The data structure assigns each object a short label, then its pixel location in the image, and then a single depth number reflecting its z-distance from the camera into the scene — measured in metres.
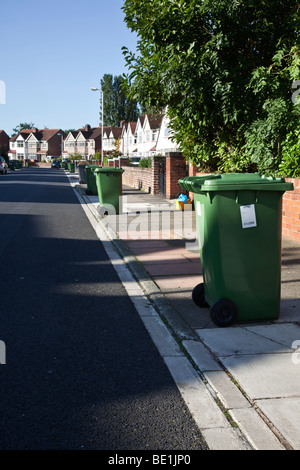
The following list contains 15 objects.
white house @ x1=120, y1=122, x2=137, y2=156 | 79.69
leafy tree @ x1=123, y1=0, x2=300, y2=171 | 8.96
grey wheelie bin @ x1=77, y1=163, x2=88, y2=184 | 29.89
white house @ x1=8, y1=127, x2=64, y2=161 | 131.75
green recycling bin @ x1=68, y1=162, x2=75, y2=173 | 61.01
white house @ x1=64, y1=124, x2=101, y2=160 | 115.62
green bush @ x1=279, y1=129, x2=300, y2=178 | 8.56
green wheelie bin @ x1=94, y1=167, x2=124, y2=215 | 12.61
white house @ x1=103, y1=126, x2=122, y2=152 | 87.84
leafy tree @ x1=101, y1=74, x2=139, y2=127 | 92.62
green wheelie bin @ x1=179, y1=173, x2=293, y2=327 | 4.20
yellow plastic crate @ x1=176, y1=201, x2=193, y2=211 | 13.84
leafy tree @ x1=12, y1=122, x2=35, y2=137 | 172.50
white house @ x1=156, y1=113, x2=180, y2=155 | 51.13
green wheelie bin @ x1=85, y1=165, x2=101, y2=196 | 19.49
